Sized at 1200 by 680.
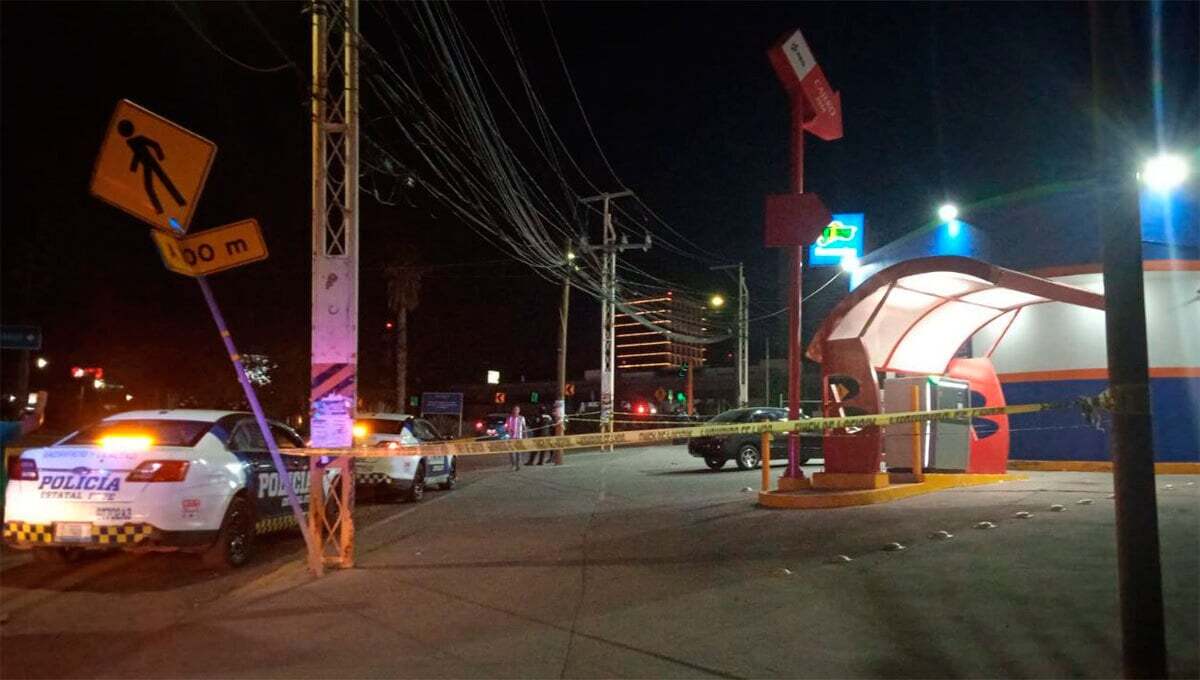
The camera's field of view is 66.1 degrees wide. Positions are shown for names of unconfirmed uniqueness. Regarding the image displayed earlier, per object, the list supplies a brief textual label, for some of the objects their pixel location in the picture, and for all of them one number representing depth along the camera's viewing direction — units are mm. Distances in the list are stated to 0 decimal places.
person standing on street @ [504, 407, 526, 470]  24000
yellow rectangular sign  7805
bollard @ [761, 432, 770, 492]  12516
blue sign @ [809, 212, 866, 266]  23438
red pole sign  13016
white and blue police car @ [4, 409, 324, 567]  8211
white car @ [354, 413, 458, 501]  15430
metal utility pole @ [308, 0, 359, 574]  8859
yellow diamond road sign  7527
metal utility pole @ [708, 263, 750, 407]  42219
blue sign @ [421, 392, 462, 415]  30297
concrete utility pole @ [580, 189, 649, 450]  32625
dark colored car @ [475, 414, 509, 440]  25359
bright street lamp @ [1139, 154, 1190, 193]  15602
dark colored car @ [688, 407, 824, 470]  21438
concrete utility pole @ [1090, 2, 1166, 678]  3652
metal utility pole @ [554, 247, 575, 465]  29353
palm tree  39188
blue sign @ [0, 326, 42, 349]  13820
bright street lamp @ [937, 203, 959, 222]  18770
